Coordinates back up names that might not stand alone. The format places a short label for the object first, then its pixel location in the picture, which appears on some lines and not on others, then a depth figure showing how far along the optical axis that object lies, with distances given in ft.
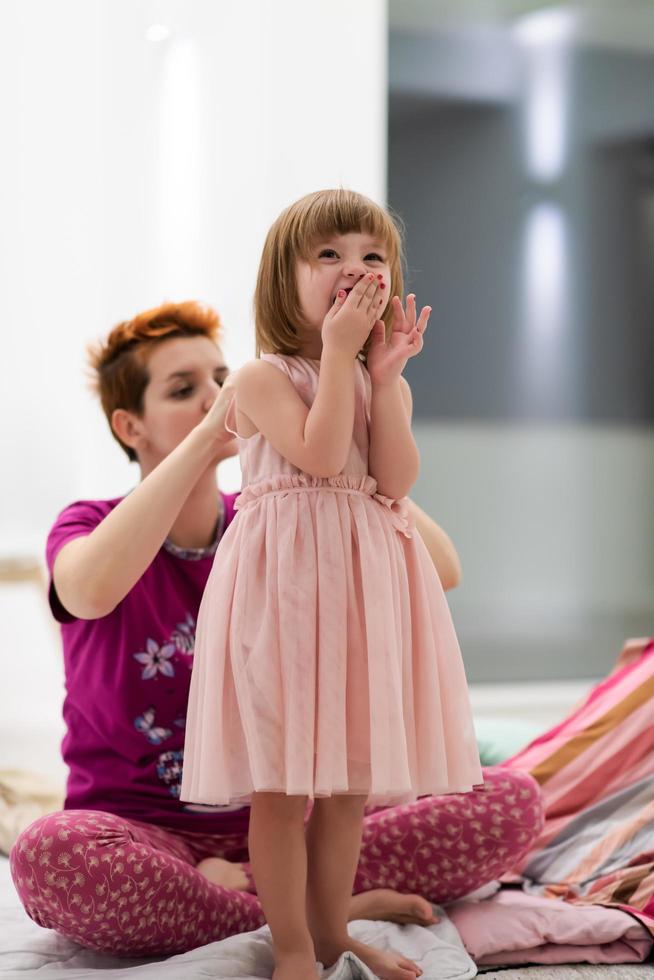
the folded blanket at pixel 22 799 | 12.70
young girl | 10.21
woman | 10.73
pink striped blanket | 11.61
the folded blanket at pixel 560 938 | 11.04
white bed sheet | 10.53
